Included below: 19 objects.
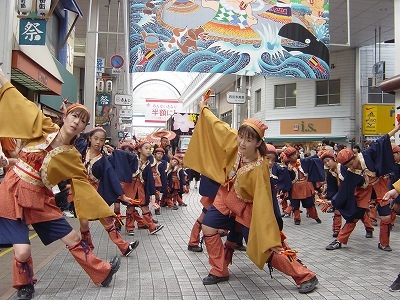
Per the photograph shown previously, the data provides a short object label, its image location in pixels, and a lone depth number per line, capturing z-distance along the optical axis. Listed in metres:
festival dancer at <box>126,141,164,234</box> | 8.17
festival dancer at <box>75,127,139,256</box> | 6.48
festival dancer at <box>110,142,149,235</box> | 7.67
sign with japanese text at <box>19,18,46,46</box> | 8.72
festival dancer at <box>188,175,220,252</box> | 6.11
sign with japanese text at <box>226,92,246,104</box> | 16.25
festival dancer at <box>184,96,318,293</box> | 4.51
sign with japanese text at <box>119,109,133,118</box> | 25.70
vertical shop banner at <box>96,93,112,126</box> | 21.55
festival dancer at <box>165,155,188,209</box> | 13.47
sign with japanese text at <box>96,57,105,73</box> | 19.48
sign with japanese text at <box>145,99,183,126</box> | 47.25
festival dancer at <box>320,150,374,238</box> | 7.94
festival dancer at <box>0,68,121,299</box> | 4.22
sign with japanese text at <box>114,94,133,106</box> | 19.84
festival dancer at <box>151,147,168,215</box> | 11.00
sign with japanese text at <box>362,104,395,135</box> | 21.36
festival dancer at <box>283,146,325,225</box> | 10.21
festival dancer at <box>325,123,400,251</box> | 6.41
